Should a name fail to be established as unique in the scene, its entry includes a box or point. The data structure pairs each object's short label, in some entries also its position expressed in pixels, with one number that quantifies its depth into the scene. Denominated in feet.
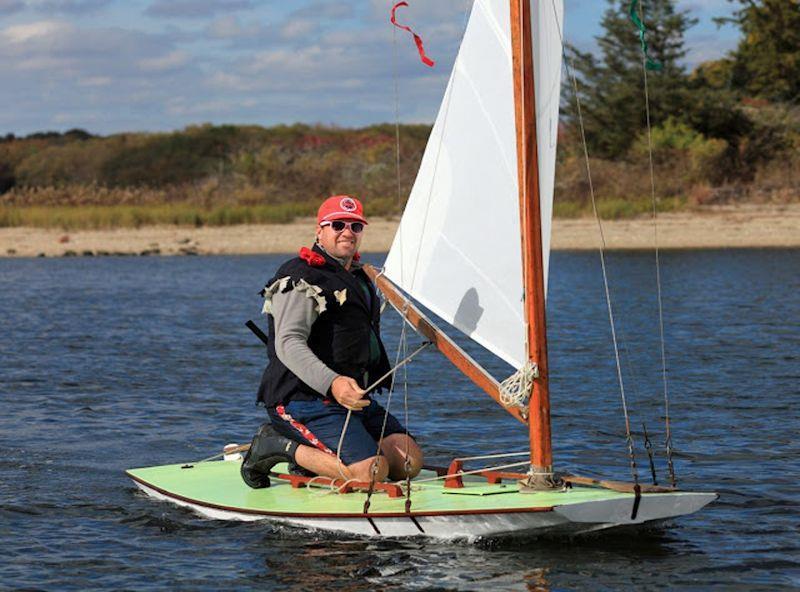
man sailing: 46.16
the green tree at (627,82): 273.35
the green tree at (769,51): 280.94
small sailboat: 43.42
